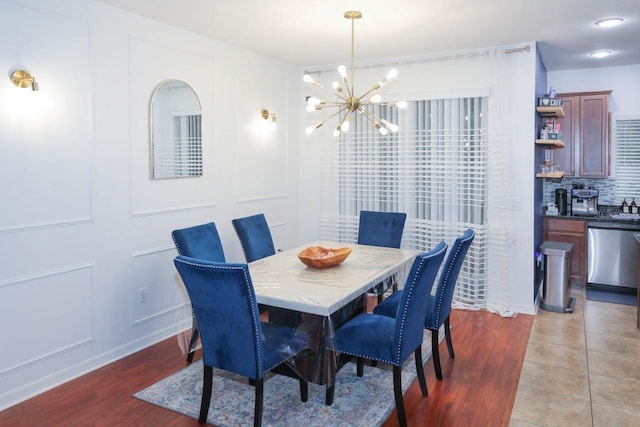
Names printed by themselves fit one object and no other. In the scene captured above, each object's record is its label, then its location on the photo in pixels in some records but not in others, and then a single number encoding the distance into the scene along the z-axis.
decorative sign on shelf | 4.64
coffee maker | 5.67
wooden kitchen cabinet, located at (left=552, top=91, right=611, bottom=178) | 5.56
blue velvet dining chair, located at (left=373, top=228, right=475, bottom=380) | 3.12
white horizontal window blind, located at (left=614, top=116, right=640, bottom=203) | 5.60
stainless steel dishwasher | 5.29
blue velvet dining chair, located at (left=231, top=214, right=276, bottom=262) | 4.03
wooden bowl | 3.25
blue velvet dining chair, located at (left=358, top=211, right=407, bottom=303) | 4.40
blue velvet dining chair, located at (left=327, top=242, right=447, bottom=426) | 2.61
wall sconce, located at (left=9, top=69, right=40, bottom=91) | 2.84
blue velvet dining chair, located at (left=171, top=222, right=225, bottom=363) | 3.38
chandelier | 3.32
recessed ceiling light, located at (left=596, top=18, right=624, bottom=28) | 3.77
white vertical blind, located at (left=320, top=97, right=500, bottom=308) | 4.73
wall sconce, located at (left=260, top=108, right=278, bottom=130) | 5.01
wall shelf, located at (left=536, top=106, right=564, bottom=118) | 4.60
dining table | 2.61
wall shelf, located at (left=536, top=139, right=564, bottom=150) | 4.64
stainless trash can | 4.72
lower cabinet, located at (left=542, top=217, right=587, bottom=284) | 5.49
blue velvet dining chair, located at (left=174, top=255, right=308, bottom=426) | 2.32
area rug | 2.75
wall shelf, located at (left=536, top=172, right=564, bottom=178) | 4.68
